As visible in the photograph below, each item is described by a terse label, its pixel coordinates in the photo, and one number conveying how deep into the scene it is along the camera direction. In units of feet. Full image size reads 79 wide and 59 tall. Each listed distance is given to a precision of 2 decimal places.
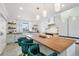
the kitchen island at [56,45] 2.69
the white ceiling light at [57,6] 2.79
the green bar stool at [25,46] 2.74
